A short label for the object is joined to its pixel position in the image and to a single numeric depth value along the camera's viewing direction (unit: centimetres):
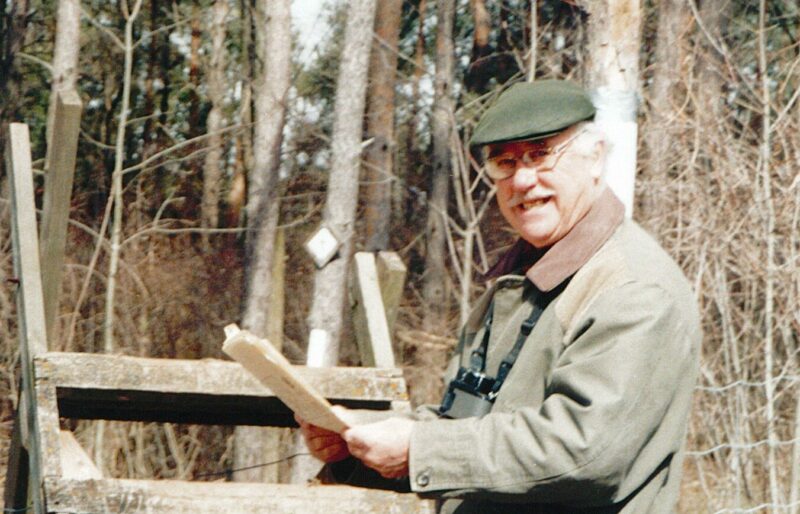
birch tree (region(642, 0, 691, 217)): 739
